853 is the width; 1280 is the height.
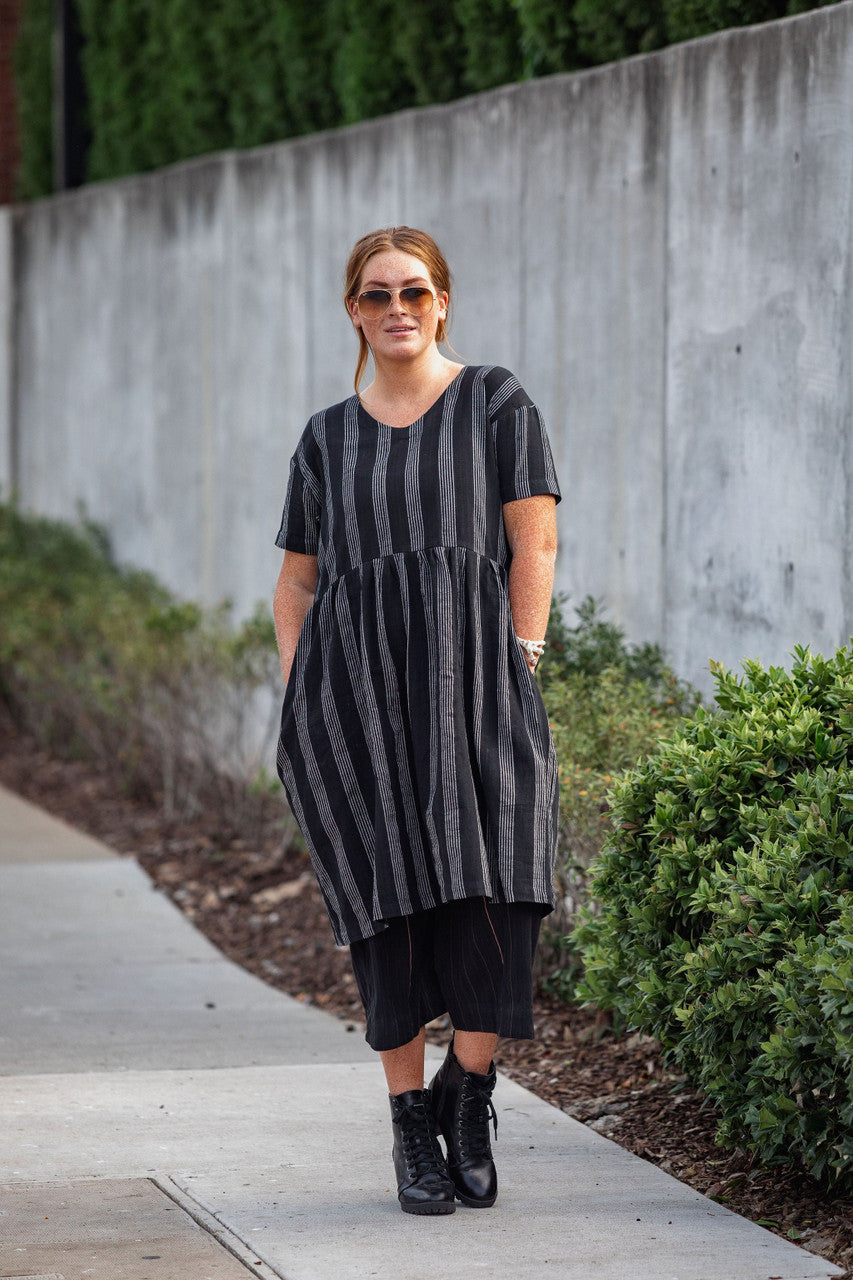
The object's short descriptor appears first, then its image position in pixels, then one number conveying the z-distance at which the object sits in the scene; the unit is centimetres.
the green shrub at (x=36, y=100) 2124
